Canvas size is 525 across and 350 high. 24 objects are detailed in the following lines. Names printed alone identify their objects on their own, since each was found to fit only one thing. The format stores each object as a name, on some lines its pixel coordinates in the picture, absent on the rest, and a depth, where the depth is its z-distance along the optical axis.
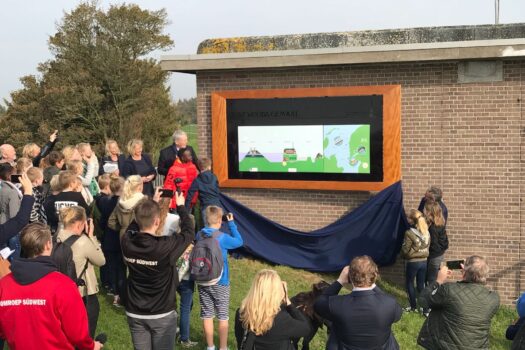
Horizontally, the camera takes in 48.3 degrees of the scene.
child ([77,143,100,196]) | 9.83
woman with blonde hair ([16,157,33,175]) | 7.77
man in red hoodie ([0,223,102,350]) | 3.92
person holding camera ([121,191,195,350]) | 4.87
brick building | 9.66
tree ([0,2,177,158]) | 38.75
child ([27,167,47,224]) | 7.21
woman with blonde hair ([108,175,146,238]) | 6.91
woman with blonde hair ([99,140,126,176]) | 10.41
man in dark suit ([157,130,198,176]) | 10.38
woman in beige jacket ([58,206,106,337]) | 5.48
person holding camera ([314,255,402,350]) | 4.31
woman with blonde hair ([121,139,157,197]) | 10.20
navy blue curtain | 10.18
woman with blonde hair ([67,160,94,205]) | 7.95
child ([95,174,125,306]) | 7.80
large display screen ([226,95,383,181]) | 10.33
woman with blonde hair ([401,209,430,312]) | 8.64
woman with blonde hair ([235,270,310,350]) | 4.26
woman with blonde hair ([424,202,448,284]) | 8.85
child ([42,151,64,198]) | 8.81
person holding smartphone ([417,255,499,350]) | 4.84
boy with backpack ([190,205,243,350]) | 6.35
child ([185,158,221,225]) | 9.53
